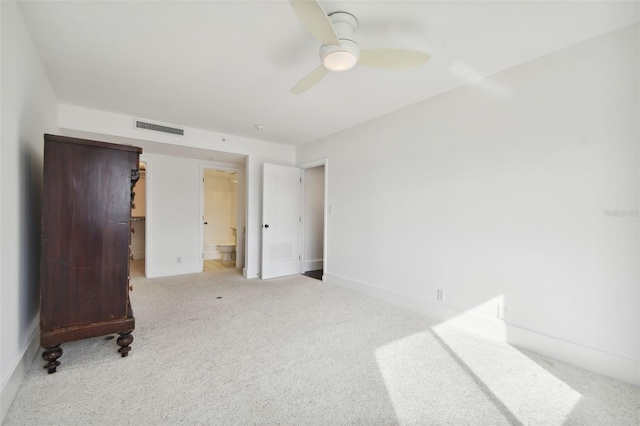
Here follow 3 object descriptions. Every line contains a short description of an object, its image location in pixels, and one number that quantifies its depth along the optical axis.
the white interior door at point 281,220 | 4.70
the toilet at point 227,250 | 6.36
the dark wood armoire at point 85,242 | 1.93
